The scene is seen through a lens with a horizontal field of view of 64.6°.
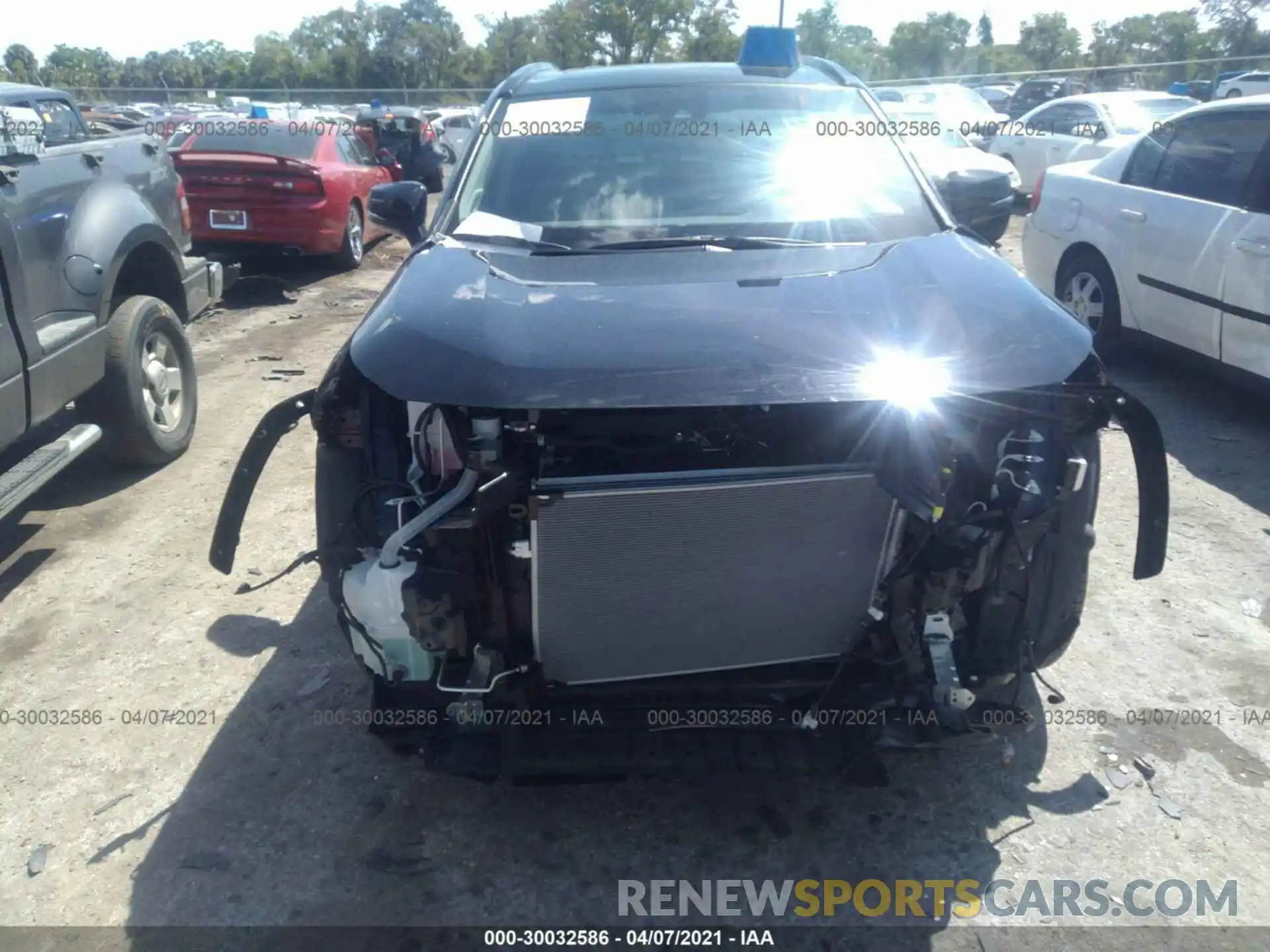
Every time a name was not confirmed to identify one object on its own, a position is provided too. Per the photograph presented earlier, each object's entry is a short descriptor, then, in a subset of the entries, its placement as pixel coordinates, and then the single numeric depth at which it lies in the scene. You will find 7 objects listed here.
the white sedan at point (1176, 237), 5.06
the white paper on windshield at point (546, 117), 3.67
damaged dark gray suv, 2.14
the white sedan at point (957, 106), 14.55
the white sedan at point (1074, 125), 12.38
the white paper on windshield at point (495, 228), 3.15
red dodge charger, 9.16
